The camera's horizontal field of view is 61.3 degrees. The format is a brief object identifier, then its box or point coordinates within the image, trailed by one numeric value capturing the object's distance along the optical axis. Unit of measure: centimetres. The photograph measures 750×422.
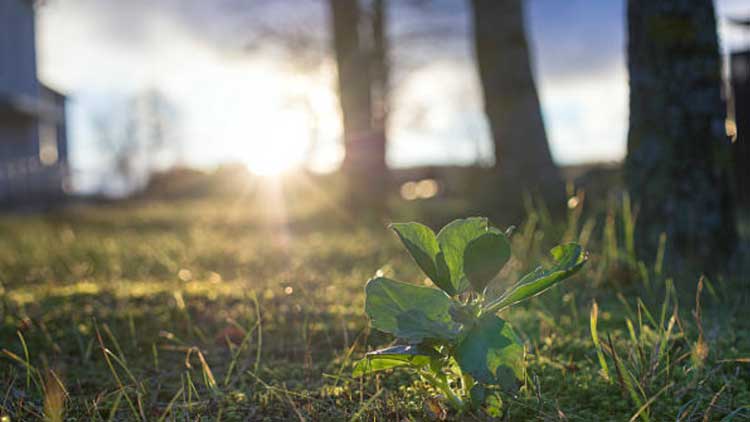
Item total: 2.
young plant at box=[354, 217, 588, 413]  120
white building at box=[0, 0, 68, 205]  1452
